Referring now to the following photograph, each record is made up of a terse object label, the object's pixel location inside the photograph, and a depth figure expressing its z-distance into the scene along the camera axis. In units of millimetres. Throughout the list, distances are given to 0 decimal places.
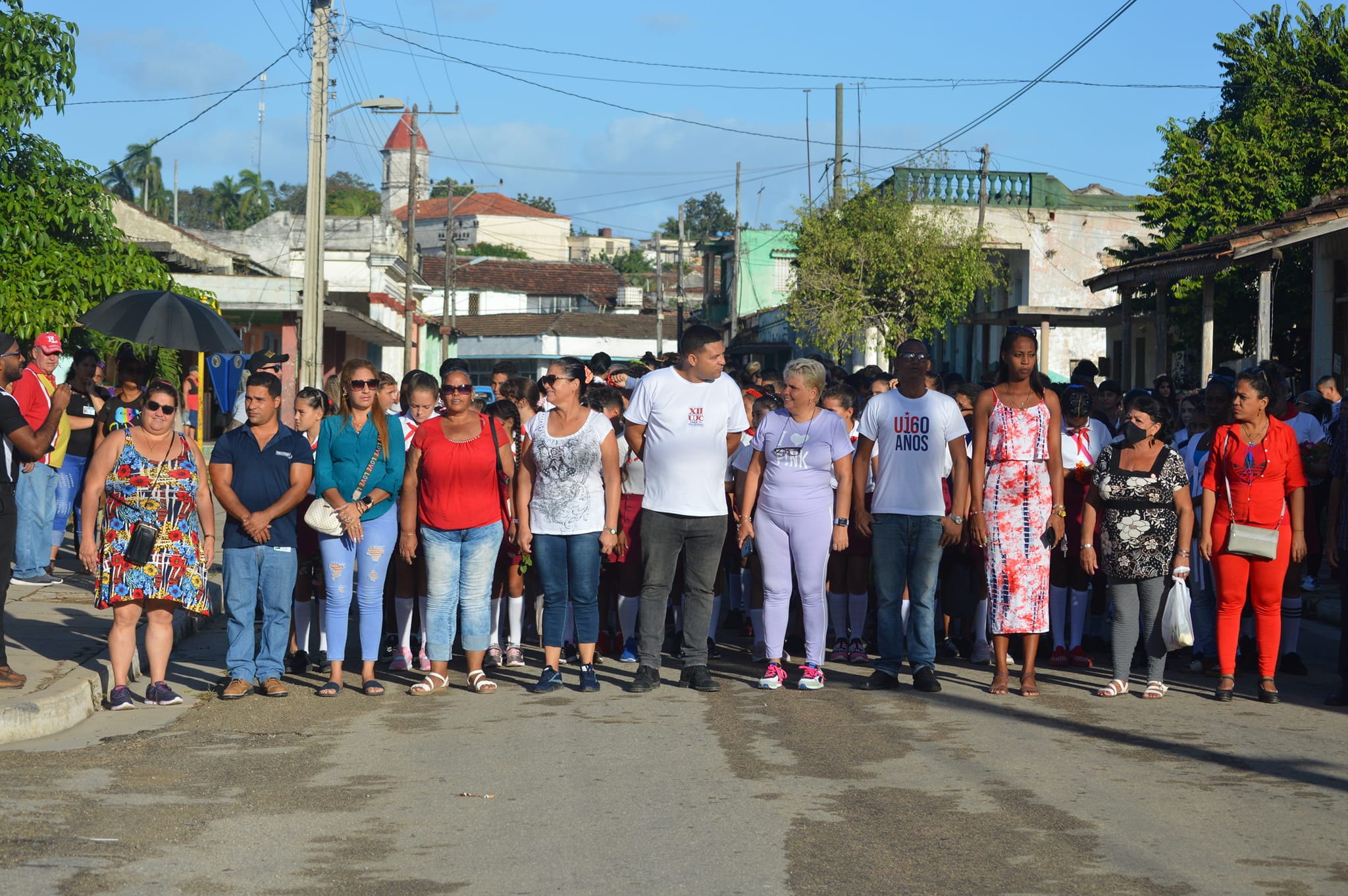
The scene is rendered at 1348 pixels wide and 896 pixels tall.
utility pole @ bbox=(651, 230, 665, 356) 65250
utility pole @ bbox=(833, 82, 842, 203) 38659
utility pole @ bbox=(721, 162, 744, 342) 59562
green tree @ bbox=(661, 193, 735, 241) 128625
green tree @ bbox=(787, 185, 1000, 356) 33875
